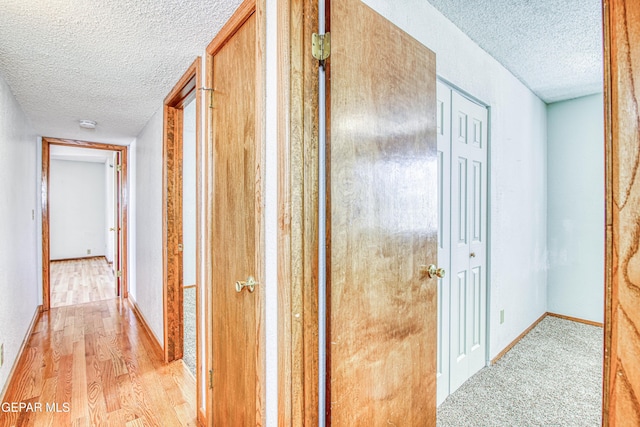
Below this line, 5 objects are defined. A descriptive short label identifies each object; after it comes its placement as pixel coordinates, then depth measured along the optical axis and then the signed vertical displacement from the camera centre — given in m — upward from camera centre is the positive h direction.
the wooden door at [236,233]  1.14 -0.08
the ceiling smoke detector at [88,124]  2.91 +0.89
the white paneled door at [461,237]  1.77 -0.16
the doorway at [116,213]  3.47 +0.01
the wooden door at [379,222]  0.94 -0.03
